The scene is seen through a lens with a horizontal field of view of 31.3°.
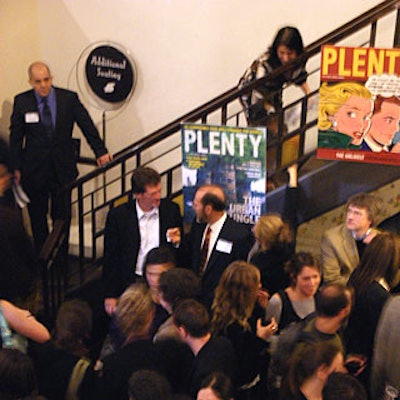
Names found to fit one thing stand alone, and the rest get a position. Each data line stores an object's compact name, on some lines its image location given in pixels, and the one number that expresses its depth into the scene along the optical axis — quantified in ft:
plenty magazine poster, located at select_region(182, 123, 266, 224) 12.30
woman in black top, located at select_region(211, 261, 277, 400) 9.85
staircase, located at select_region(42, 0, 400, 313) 13.33
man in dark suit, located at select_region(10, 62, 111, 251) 16.42
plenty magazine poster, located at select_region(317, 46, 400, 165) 11.74
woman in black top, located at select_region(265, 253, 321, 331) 10.59
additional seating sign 19.77
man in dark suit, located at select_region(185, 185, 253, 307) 12.18
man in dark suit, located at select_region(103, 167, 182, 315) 12.96
